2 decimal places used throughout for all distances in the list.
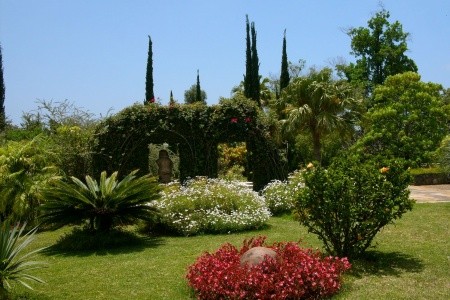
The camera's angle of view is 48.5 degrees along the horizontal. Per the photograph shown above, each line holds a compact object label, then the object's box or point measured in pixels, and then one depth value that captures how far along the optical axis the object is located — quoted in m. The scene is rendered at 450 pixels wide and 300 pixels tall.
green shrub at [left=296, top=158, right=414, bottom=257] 6.62
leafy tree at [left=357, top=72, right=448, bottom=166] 22.55
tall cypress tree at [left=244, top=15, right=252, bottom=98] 26.41
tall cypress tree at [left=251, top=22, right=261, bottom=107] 26.14
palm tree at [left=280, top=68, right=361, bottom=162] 20.45
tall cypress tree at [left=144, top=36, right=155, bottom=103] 28.12
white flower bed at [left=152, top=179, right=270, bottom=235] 10.46
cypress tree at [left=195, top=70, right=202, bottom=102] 33.65
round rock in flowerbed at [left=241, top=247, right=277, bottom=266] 5.69
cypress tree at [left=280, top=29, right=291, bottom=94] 27.45
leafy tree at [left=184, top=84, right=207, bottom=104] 44.09
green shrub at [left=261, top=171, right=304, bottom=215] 12.88
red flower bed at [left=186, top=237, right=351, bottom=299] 5.27
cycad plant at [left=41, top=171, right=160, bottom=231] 9.04
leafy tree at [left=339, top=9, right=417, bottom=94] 29.55
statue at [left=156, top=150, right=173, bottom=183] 15.58
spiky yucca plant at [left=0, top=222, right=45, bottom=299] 5.30
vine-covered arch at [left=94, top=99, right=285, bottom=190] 14.81
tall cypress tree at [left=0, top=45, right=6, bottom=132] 28.23
